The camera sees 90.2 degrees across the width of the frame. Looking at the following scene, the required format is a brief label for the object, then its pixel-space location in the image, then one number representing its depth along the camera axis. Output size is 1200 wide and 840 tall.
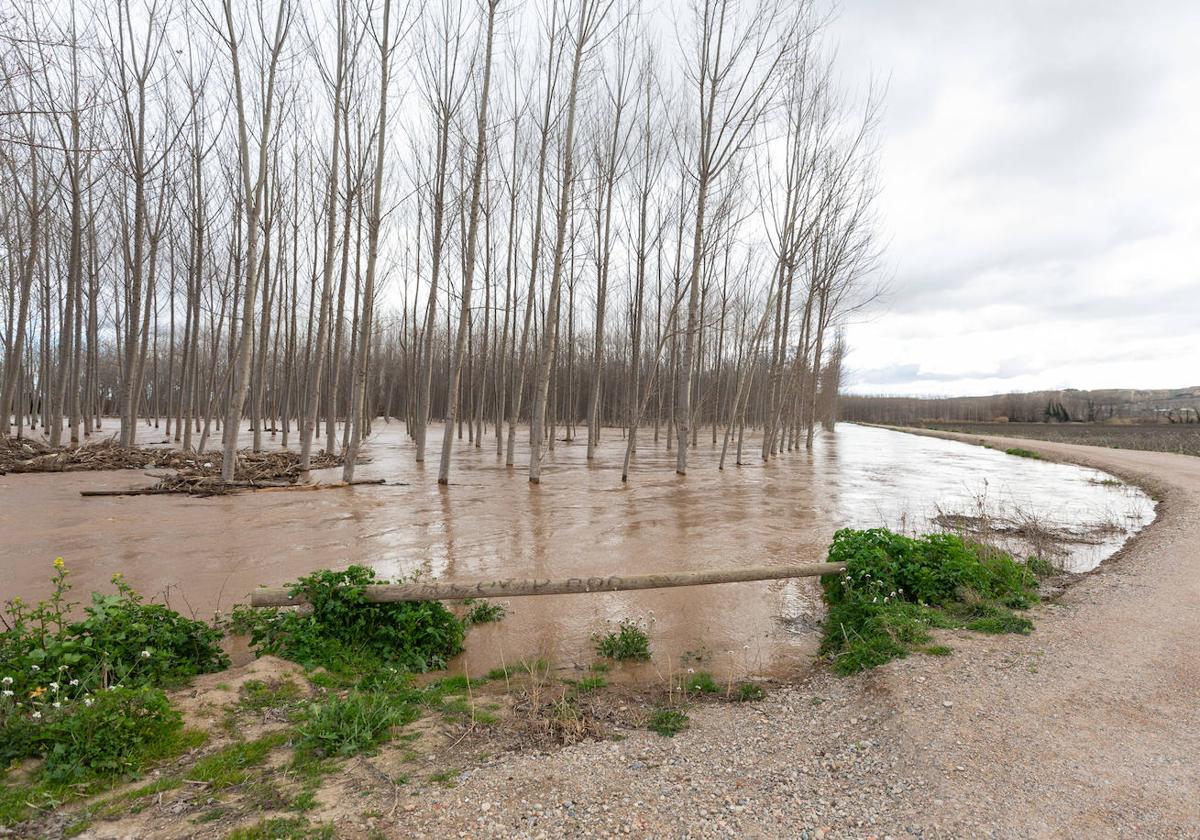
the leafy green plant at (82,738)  2.60
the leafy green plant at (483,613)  4.91
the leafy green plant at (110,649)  3.04
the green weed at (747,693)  3.74
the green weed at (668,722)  3.24
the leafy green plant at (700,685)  3.86
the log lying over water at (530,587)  4.13
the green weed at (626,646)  4.38
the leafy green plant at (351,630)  3.97
